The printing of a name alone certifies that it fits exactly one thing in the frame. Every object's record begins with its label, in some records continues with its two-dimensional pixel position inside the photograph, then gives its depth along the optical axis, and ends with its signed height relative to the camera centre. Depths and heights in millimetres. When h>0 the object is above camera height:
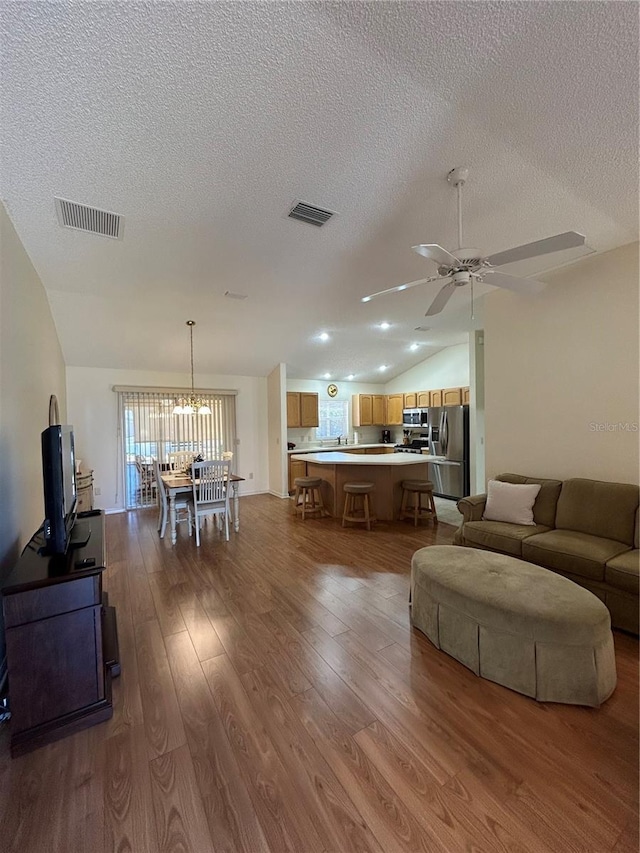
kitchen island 4992 -788
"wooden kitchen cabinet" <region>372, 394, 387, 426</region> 8648 +313
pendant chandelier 4930 +257
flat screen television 1812 -321
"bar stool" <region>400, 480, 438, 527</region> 4784 -1160
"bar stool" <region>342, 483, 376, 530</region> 4605 -1137
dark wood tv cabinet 1553 -1039
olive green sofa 2387 -1009
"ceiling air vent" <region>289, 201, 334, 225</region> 2580 +1619
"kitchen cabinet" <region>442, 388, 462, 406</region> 6695 +462
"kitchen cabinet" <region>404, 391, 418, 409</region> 7777 +468
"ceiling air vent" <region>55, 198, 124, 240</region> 2441 +1559
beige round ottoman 1736 -1133
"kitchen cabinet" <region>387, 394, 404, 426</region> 8297 +311
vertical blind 6078 -126
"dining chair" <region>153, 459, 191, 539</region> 4508 -996
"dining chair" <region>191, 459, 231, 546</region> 4246 -803
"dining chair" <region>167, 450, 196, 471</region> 5463 -547
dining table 4262 -769
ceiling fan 1923 +975
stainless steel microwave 7285 +71
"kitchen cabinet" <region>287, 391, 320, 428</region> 7496 +312
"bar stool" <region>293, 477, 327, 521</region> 5203 -1160
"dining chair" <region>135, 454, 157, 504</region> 5945 -955
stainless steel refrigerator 6180 -602
